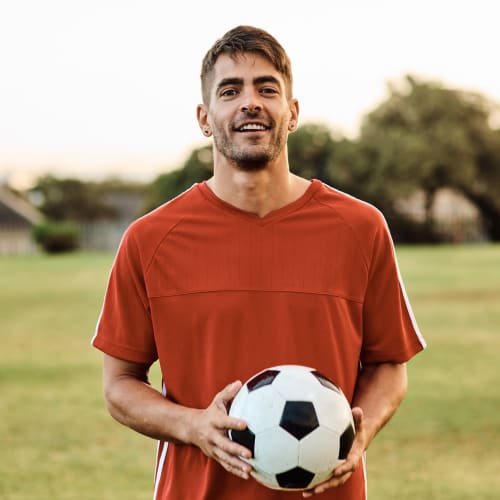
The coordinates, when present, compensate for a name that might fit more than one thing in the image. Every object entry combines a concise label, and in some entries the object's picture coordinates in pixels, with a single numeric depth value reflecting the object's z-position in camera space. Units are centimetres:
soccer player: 270
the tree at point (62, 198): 9619
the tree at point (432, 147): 6469
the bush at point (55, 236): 6344
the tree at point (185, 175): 7331
